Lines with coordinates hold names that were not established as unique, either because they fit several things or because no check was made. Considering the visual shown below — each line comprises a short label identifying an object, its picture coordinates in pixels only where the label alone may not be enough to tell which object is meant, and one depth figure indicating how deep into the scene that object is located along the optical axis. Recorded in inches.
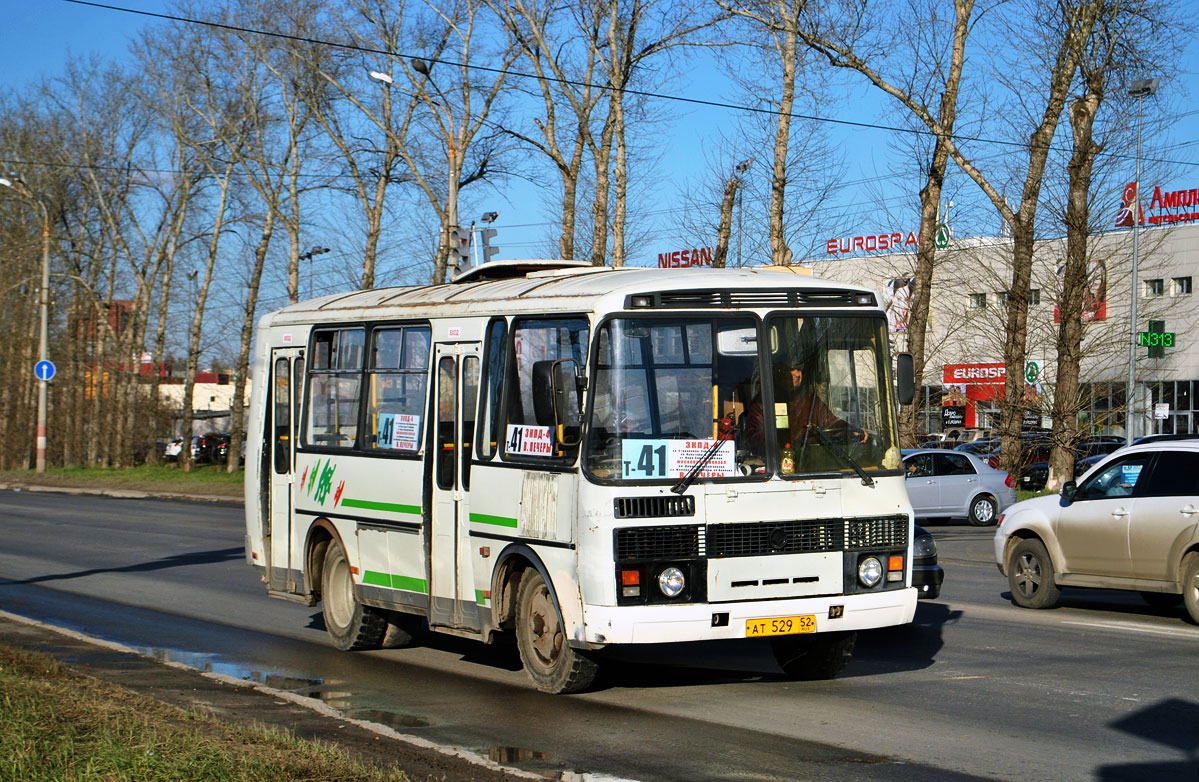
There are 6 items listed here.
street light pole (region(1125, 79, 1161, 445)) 1216.2
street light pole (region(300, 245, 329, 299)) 2208.4
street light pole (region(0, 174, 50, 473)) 1948.8
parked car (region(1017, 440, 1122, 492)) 1482.5
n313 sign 1419.8
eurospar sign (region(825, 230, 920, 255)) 2413.9
